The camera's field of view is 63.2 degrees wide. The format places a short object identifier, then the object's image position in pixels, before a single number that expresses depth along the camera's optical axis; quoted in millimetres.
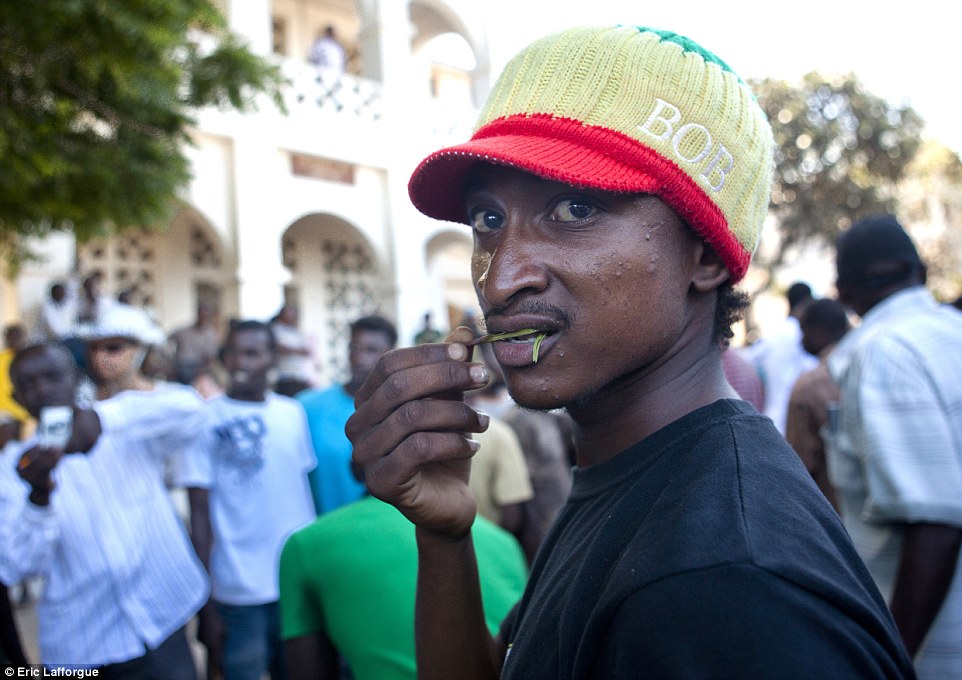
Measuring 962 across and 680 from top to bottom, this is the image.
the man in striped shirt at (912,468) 2338
